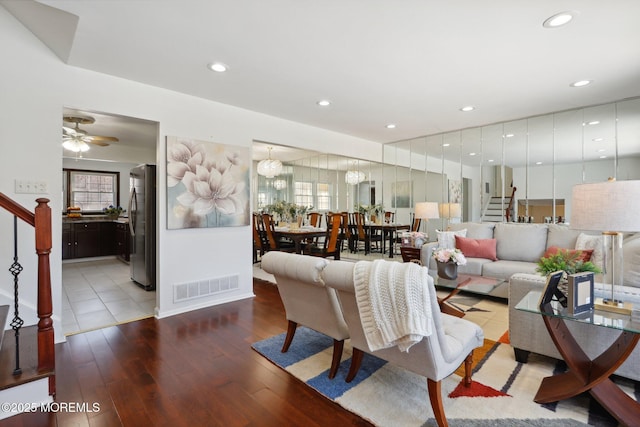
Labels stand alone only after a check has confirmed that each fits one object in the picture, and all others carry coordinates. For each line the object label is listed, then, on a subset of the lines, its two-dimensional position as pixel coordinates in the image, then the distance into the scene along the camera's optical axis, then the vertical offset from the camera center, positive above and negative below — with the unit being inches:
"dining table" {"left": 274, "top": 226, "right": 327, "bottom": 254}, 199.9 -14.4
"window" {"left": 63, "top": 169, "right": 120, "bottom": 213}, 276.4 +21.4
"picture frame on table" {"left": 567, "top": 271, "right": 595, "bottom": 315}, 67.9 -18.2
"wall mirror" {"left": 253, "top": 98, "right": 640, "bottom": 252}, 190.2 +33.4
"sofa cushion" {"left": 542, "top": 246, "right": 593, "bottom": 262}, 128.3 -17.8
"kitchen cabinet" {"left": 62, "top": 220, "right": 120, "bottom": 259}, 257.0 -23.2
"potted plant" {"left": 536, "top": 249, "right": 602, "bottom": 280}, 77.2 -13.7
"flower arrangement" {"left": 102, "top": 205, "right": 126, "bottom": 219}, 281.4 +0.0
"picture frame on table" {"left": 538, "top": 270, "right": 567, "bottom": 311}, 72.7 -19.5
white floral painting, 136.3 +13.3
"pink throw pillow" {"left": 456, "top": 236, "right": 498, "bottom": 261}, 164.1 -19.4
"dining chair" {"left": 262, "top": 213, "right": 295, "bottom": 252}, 213.0 -17.4
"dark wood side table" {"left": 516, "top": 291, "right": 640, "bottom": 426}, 62.8 -34.5
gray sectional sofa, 147.7 -18.7
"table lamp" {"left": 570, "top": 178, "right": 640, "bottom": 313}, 62.4 +0.6
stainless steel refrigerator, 170.9 -7.6
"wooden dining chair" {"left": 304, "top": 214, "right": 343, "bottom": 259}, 204.8 -19.1
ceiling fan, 173.8 +44.9
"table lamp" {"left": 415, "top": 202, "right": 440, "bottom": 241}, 179.5 +1.1
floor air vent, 138.1 -35.9
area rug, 66.6 -44.6
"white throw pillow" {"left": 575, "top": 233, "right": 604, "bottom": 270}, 125.3 -14.3
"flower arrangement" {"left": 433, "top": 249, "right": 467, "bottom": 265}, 113.6 -16.5
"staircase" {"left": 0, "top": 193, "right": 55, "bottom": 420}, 70.8 -37.1
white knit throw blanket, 57.4 -17.5
